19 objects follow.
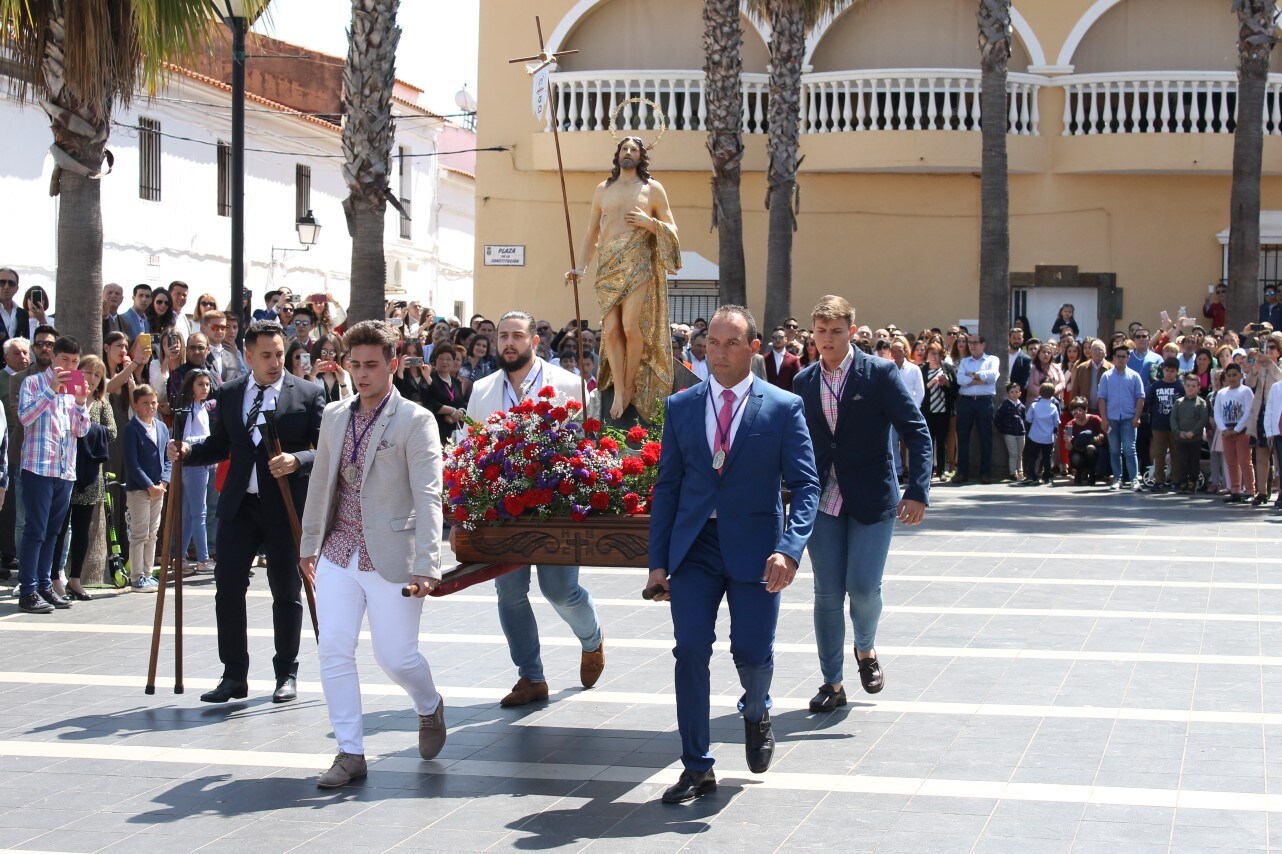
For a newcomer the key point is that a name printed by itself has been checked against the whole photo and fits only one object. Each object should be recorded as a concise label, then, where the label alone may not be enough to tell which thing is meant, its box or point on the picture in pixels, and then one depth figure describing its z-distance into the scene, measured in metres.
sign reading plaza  29.31
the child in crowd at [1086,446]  21.62
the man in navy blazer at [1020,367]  22.64
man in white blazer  8.48
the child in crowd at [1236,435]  19.16
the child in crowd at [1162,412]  20.81
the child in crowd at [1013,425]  21.89
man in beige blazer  7.04
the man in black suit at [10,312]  15.40
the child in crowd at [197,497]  13.52
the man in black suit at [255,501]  8.70
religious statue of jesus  11.53
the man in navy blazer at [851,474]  8.23
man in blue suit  6.64
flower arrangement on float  7.77
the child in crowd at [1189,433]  20.23
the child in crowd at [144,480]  12.99
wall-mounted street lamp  28.78
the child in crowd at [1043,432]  21.72
